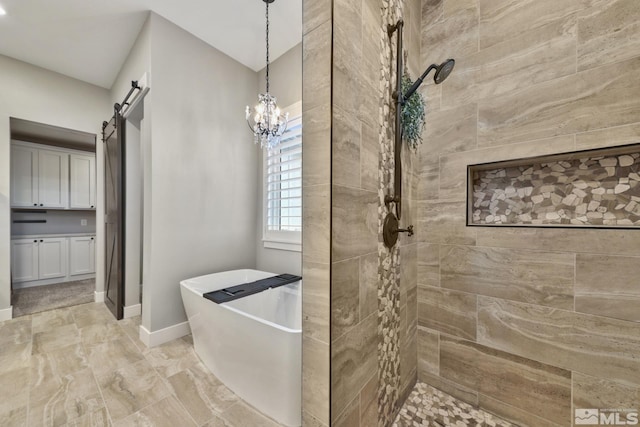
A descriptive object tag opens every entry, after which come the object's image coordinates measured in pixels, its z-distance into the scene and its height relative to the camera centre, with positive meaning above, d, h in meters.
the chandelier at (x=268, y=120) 1.64 +0.73
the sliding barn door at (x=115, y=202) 2.15 +0.09
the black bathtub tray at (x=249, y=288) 1.58 -0.66
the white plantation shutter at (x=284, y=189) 1.53 +0.18
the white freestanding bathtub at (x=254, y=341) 1.10 -0.85
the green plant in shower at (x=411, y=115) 1.33 +0.65
